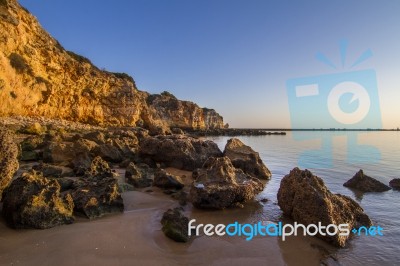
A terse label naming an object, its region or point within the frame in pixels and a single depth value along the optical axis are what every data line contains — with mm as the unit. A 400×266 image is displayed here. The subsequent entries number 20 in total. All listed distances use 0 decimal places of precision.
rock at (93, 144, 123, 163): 11977
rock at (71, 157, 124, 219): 5426
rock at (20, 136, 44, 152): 12318
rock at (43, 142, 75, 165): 10656
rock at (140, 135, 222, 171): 12055
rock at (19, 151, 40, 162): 10828
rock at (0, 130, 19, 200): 4621
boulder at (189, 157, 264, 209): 6430
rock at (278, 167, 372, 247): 5281
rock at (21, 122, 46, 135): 16673
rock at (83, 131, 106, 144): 14850
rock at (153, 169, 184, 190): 8219
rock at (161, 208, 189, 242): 4559
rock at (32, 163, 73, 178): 7730
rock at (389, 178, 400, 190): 9991
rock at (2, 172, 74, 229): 4484
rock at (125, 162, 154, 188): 8366
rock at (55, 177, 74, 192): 6476
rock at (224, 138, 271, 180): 11547
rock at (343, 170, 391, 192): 9555
